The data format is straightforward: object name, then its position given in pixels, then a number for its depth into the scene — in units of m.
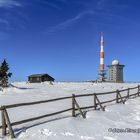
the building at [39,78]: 53.79
